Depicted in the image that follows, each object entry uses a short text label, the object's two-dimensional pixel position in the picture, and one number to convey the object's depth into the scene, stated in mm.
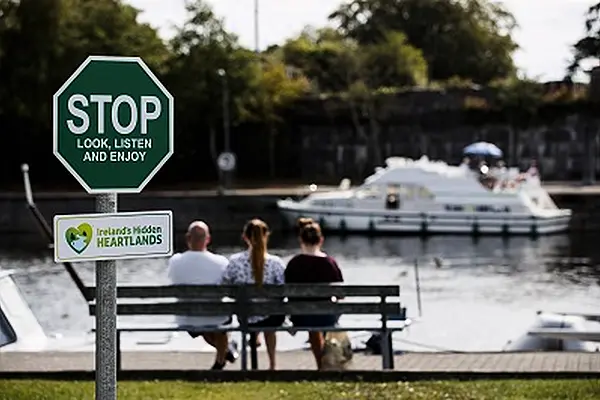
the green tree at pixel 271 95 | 61738
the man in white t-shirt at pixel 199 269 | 11781
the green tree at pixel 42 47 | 56438
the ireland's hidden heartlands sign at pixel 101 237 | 5465
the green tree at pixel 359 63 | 73000
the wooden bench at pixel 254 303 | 11102
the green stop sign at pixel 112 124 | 5418
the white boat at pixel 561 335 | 14453
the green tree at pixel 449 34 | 88688
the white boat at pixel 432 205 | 50875
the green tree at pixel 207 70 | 59188
